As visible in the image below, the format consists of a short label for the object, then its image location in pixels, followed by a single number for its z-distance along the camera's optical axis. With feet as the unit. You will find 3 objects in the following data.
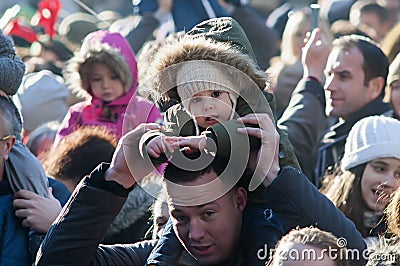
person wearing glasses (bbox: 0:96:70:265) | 21.68
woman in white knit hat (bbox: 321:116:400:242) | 24.49
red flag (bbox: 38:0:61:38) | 49.40
